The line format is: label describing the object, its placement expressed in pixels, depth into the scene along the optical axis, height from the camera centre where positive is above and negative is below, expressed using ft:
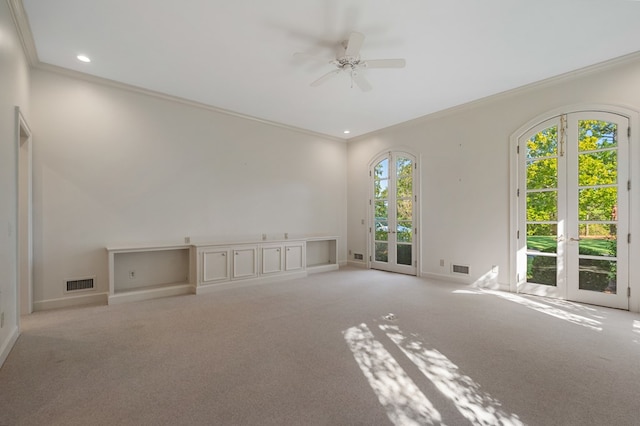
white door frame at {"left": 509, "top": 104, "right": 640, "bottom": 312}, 12.03 +1.62
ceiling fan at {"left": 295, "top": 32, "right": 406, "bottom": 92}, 9.97 +5.72
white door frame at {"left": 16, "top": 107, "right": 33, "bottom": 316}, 11.57 -0.55
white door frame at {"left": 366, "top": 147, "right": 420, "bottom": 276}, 19.69 +0.29
